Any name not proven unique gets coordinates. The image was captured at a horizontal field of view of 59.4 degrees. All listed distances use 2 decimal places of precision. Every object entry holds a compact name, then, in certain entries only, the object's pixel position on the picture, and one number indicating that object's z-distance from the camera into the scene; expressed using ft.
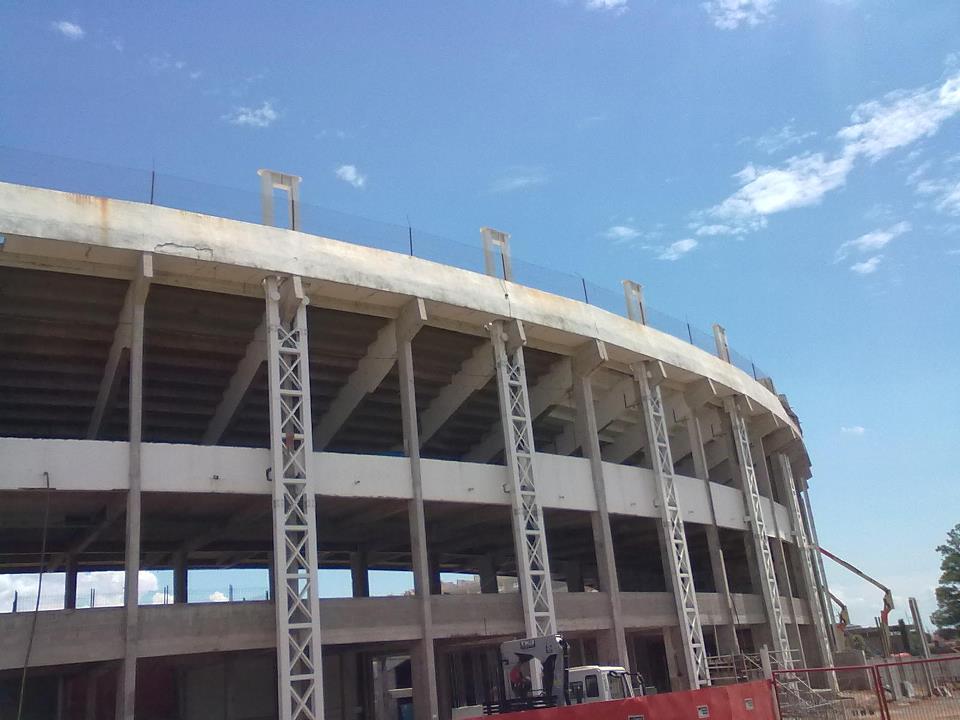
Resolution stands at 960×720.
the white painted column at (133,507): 56.70
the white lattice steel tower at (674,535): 89.10
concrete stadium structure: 62.03
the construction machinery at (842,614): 153.48
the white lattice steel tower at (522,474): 76.02
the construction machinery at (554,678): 56.13
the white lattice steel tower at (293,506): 60.80
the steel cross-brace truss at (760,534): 108.44
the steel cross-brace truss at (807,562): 123.65
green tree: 212.95
